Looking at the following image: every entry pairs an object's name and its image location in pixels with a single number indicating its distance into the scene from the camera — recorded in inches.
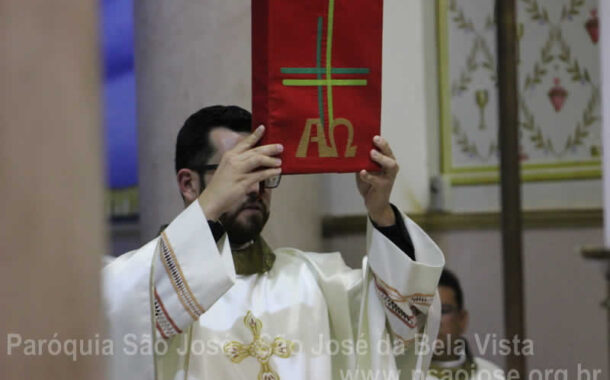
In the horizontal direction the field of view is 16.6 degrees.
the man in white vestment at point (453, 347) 323.4
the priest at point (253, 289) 210.8
